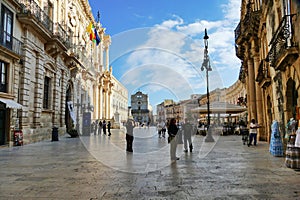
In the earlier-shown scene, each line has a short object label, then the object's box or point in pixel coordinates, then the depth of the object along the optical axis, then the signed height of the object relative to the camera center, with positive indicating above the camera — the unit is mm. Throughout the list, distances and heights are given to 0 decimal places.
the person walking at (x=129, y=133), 10206 -577
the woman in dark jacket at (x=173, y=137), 8250 -639
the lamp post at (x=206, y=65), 15161 +3563
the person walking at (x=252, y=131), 11664 -615
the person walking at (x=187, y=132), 10358 -559
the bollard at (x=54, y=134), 16734 -949
